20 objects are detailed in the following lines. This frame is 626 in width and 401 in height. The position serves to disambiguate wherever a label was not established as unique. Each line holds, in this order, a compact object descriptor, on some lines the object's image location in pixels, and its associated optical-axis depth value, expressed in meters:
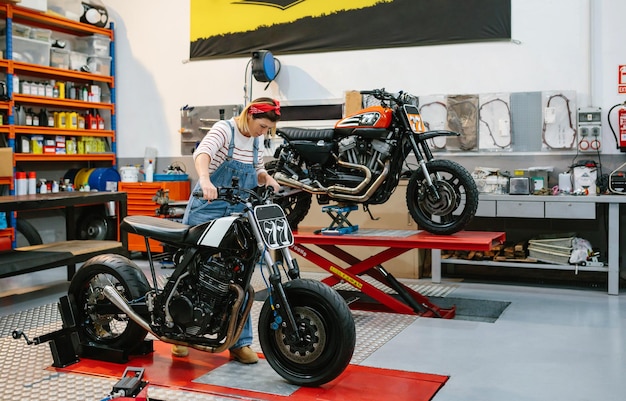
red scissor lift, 4.75
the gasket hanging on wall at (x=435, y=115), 6.86
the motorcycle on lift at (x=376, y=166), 5.11
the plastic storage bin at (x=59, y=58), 7.80
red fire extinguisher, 5.98
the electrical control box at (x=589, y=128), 6.14
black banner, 6.71
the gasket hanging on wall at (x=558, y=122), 6.32
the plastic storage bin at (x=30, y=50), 7.32
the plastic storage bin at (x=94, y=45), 8.41
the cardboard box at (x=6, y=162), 6.44
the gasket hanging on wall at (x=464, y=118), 6.73
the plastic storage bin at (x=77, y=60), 8.03
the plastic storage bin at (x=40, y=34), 7.53
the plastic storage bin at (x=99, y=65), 8.35
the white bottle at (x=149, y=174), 8.15
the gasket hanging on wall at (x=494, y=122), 6.58
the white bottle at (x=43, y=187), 7.77
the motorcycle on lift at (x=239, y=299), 3.20
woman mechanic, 3.60
